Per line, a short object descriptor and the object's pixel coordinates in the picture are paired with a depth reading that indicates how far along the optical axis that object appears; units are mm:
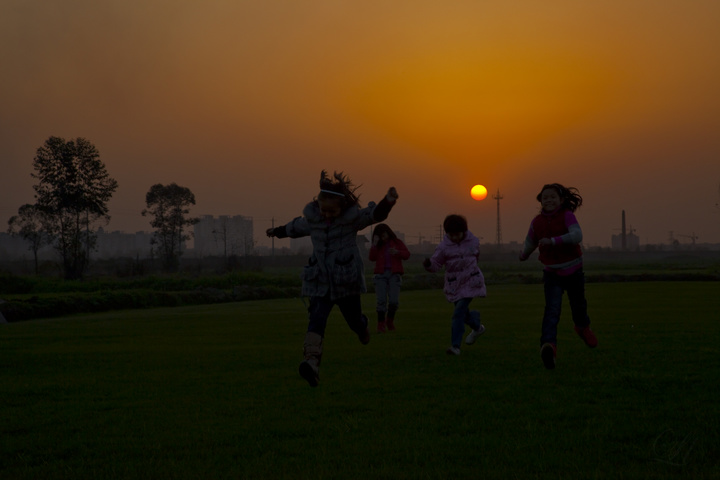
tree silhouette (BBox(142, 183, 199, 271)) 83188
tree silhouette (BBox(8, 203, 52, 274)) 70375
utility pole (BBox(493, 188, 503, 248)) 114500
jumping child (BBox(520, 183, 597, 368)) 9094
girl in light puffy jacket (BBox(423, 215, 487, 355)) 10977
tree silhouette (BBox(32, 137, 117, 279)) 62812
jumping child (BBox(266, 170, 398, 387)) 7953
